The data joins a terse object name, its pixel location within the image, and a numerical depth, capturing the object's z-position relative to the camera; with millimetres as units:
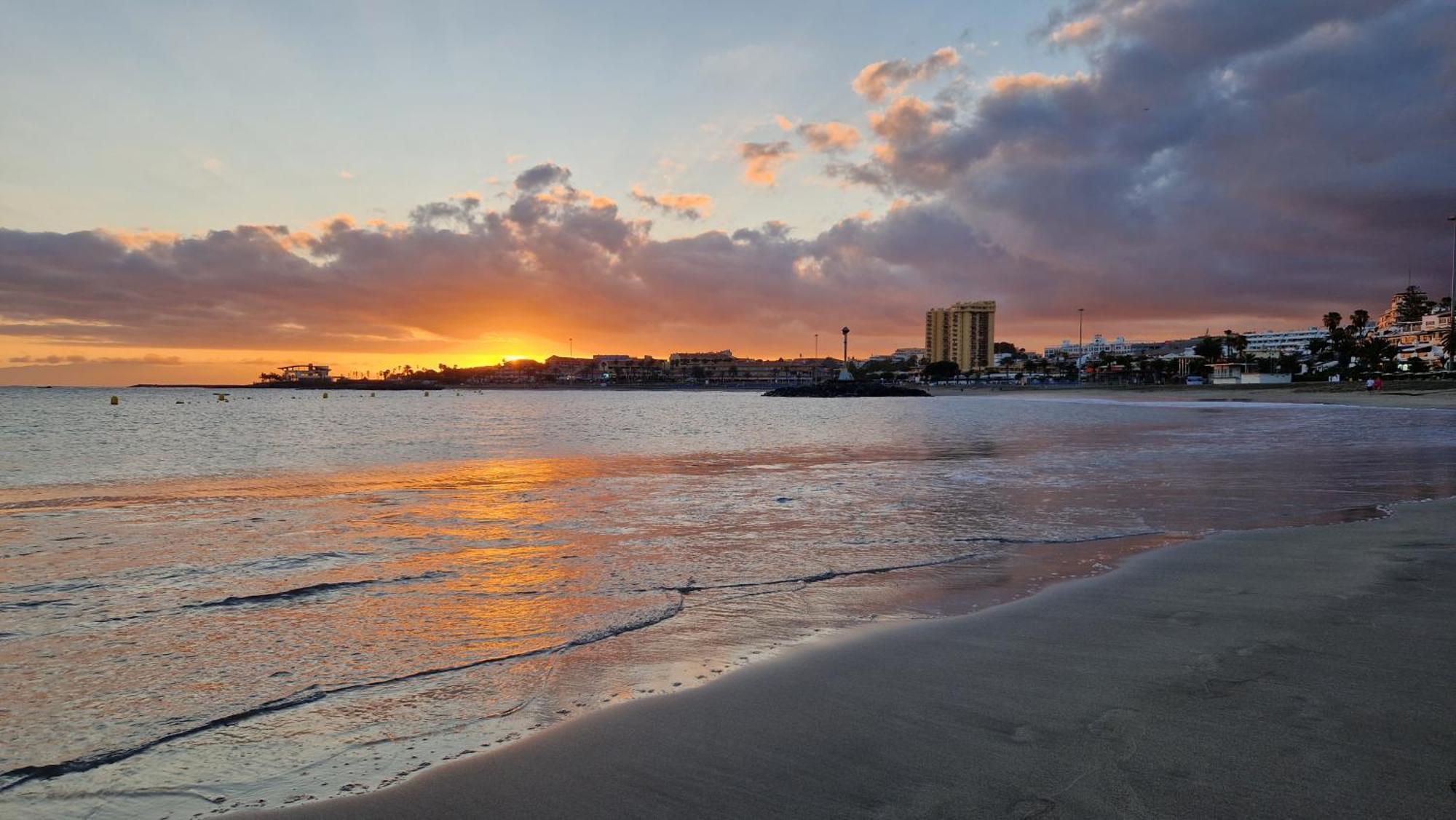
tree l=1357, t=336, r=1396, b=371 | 98312
